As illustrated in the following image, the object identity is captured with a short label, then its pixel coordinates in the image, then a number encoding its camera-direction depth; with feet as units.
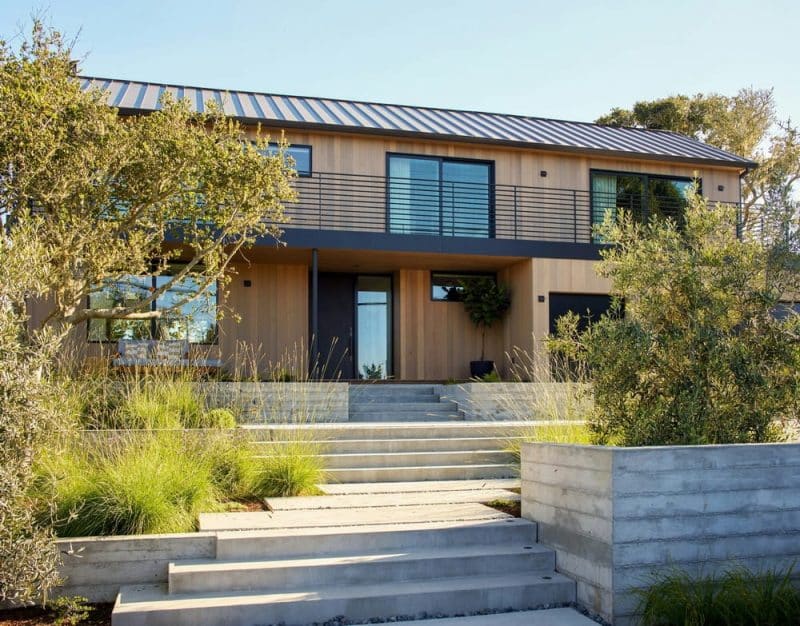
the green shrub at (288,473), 21.66
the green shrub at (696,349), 17.63
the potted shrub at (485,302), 48.96
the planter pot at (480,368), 47.80
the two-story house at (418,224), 45.14
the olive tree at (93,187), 20.18
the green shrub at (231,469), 20.94
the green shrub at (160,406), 24.40
